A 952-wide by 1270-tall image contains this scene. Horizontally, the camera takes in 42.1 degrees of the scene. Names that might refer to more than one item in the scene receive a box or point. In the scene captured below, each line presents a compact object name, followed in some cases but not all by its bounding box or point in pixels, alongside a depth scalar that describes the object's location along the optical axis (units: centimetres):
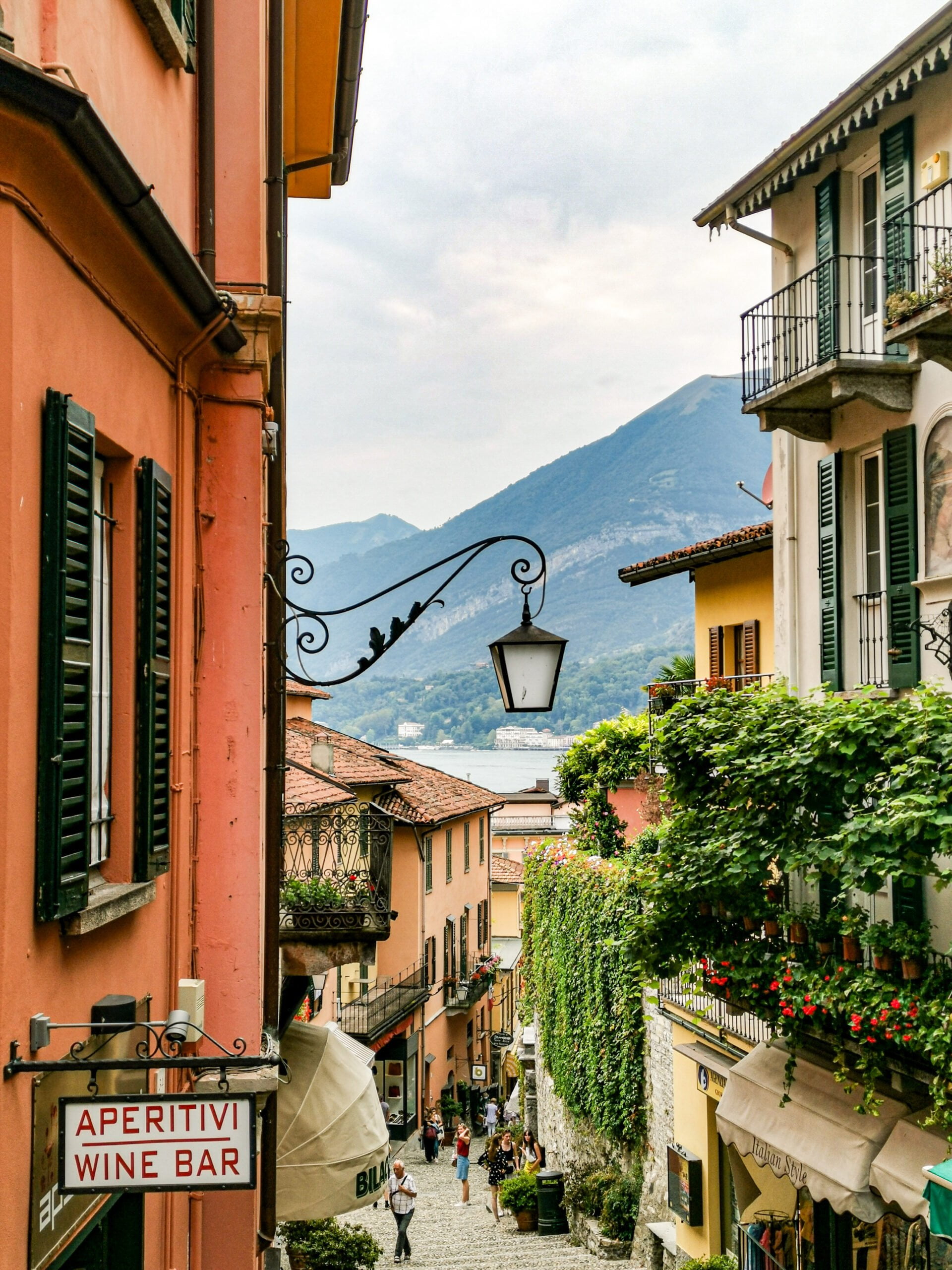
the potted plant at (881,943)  1035
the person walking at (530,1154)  2448
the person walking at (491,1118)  3391
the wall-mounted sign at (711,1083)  1555
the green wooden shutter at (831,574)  1357
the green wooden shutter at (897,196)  1196
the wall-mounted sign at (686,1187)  1627
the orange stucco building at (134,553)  350
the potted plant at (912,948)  1019
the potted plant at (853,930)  1055
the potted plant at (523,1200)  2242
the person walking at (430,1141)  3189
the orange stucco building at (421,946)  3316
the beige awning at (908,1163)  973
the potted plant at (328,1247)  1509
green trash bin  2177
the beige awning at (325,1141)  893
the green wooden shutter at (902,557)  1210
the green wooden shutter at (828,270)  1348
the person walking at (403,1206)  1947
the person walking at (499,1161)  2503
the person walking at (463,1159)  2567
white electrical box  532
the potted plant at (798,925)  1133
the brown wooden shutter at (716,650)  2217
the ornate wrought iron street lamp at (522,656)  710
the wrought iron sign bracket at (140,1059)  341
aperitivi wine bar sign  360
